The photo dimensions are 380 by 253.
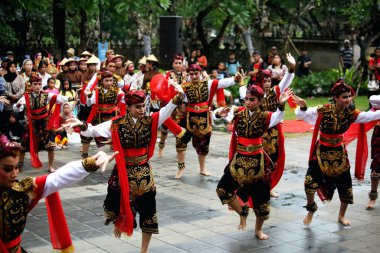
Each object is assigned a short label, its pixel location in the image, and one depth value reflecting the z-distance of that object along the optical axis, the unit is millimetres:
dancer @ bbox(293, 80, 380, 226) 7742
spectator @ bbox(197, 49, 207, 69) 21759
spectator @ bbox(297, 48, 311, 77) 24755
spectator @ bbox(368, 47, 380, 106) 13055
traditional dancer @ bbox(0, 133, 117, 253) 4578
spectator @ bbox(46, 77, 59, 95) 12256
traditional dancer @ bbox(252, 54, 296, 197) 8273
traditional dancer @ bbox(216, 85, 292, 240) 7383
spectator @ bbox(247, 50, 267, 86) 17672
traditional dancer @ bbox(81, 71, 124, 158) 11648
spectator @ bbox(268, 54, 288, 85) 10742
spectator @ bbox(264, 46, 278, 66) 14875
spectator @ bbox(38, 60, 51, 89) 13922
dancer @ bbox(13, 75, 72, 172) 10933
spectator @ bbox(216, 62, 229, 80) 20436
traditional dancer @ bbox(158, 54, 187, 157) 11445
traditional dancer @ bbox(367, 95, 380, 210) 8945
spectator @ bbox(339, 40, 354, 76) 26516
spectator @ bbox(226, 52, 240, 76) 22297
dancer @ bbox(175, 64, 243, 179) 10531
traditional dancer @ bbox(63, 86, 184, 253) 6719
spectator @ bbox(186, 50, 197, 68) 21625
